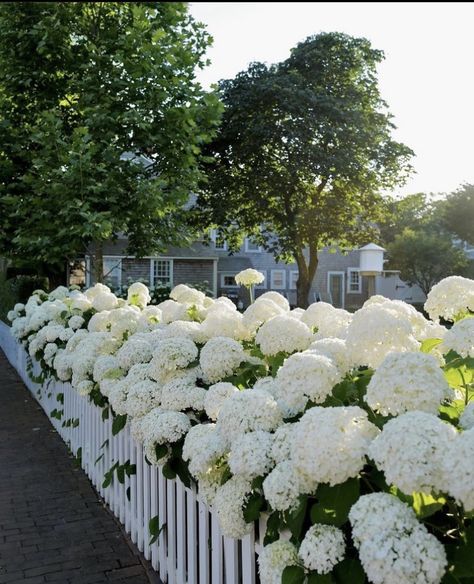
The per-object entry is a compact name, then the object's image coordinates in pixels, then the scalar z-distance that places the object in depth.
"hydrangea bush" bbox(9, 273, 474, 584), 1.42
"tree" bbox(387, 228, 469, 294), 35.91
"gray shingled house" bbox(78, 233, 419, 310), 29.20
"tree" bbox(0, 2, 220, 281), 10.20
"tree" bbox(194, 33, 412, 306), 22.75
